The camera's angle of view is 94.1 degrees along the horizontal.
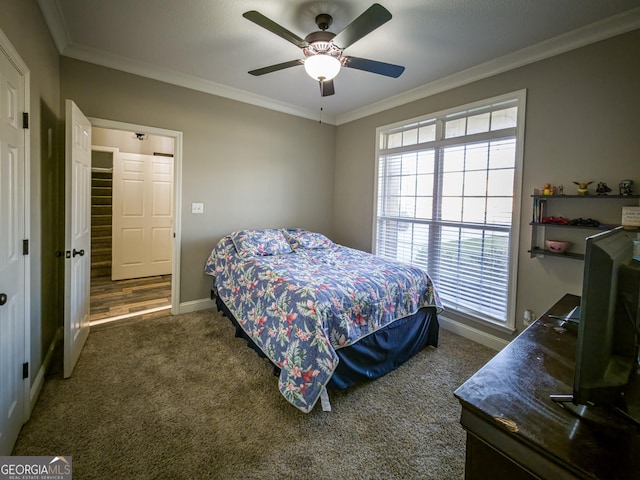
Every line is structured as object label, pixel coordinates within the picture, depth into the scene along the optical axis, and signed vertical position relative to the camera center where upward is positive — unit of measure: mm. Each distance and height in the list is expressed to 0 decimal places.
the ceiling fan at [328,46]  1724 +1161
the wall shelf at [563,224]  2156 +120
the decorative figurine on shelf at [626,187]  2031 +314
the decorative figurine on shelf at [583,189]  2225 +321
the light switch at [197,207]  3482 +129
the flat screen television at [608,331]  732 -256
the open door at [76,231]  2129 -128
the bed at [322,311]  1856 -667
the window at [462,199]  2742 +296
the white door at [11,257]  1413 -232
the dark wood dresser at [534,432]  665 -499
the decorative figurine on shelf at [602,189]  2143 +311
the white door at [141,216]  4770 +15
